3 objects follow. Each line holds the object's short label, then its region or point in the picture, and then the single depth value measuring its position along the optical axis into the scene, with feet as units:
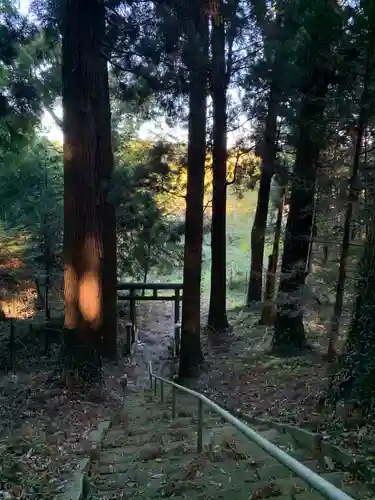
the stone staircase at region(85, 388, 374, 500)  10.61
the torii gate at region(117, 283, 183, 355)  44.35
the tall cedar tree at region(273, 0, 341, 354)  26.96
